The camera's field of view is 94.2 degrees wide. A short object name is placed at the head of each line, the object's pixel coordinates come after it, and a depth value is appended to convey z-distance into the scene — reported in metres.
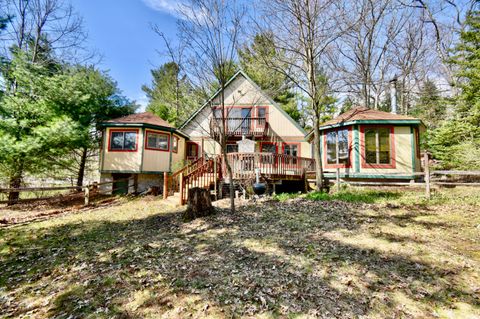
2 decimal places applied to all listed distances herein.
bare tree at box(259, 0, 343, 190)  10.15
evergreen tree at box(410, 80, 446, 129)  20.53
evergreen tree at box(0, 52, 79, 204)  10.05
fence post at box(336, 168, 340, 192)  11.05
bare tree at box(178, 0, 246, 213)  6.71
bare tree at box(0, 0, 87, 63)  12.78
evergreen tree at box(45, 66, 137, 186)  11.72
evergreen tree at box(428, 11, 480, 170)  9.96
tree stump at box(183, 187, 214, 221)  7.32
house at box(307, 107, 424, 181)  11.95
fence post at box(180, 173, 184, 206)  9.41
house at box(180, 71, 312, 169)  17.17
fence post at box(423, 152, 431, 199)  8.45
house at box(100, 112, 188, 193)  13.48
